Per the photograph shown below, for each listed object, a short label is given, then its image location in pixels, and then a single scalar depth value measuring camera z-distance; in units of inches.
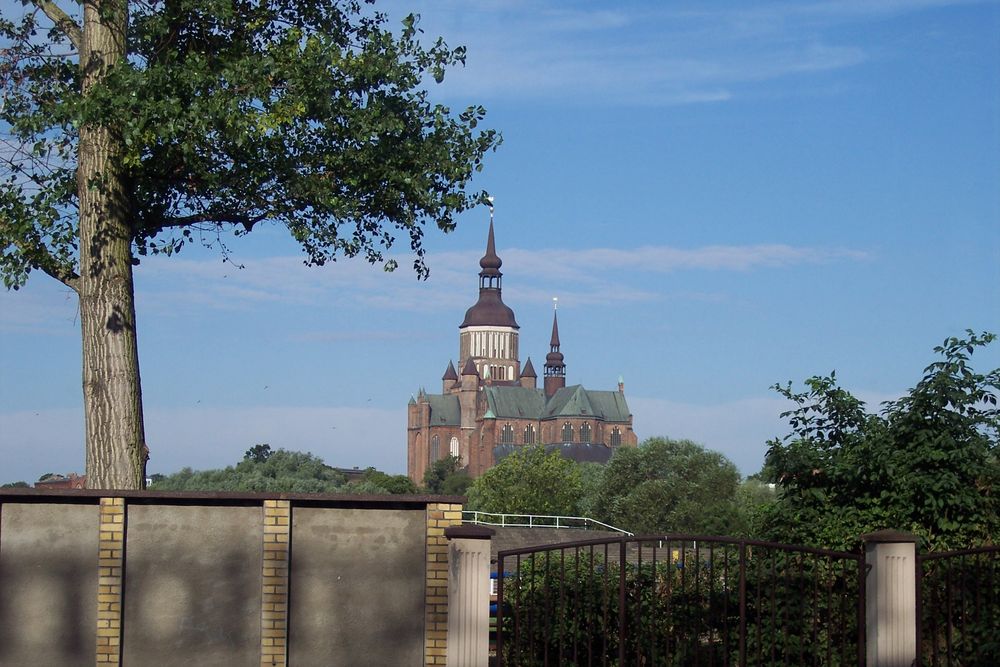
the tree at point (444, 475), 7457.2
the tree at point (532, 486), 4407.0
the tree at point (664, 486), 3860.7
